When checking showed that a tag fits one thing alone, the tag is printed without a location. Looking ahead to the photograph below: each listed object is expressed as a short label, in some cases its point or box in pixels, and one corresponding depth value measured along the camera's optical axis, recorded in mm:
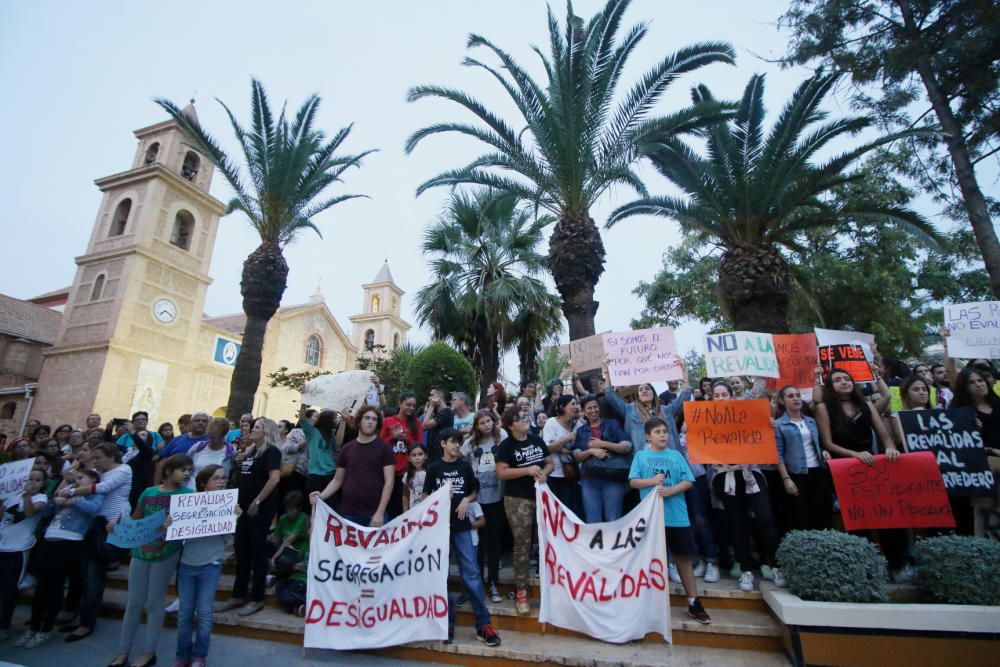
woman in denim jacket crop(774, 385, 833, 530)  4848
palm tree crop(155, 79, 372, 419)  11938
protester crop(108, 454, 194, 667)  4332
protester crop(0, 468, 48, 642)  5145
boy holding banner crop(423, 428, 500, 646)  4406
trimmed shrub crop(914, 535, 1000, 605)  3701
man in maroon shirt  5004
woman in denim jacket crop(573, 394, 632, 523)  5020
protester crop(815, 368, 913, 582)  4605
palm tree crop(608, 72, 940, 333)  9367
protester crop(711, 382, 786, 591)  4723
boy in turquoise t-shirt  4418
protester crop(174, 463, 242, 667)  4215
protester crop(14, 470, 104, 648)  5016
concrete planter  3574
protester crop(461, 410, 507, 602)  5109
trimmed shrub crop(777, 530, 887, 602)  3816
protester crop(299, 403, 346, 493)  5816
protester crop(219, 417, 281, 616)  5227
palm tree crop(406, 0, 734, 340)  9531
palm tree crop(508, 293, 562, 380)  15562
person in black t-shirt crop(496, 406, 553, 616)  4789
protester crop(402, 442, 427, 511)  5223
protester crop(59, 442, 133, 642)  5137
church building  26734
